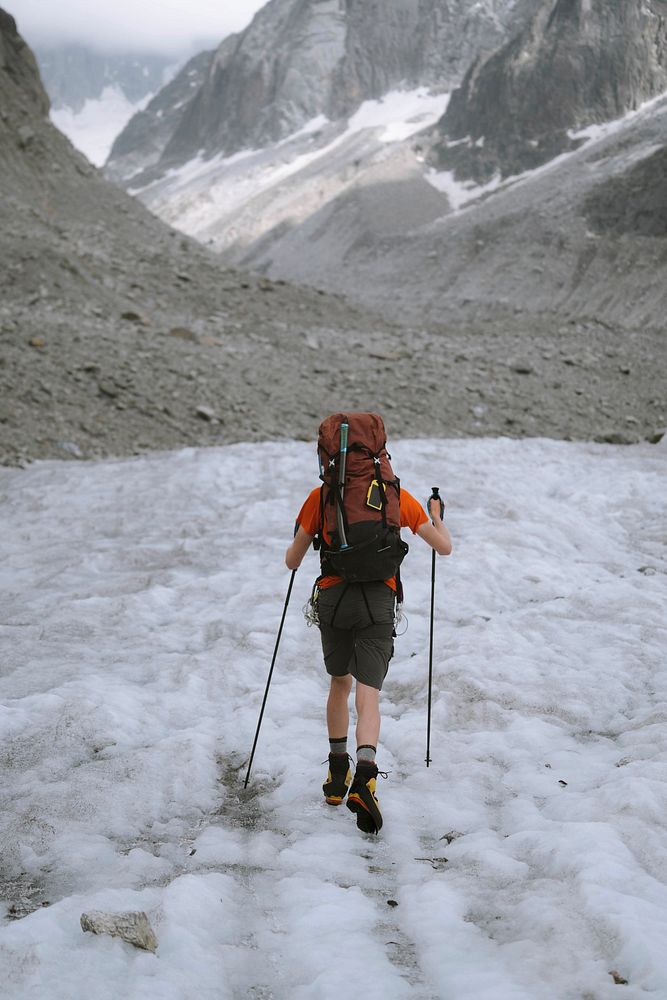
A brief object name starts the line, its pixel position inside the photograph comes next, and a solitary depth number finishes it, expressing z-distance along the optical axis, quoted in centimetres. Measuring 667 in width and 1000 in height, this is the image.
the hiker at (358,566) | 477
